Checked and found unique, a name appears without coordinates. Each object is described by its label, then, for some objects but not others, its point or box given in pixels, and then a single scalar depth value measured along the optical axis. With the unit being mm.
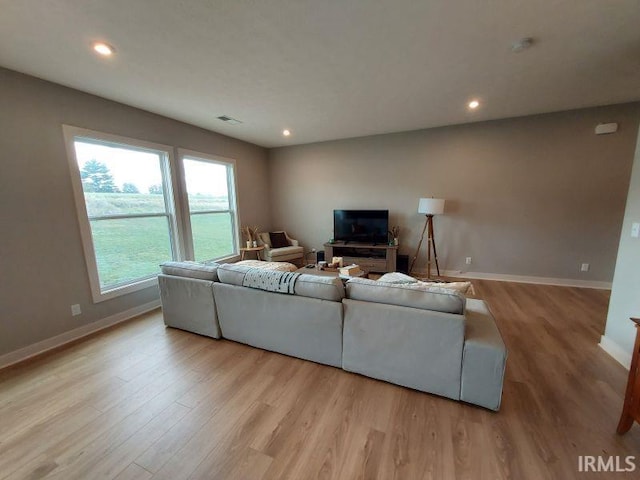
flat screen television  4648
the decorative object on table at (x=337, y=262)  3687
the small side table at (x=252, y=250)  4777
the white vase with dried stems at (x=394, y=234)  4637
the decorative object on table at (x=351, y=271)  3193
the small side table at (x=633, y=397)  1317
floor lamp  4012
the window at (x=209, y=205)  3928
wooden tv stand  4426
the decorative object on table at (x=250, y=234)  4910
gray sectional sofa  1596
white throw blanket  2055
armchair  4840
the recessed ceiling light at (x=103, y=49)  1862
